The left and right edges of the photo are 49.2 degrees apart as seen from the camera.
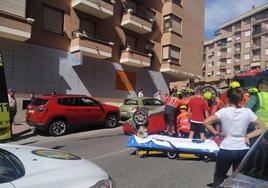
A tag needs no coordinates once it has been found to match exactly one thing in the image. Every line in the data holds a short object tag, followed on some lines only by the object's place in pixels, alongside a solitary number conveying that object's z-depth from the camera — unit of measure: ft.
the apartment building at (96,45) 52.70
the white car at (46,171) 8.54
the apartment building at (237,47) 200.87
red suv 38.06
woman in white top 11.69
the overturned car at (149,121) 31.30
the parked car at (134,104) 51.91
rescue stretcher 23.57
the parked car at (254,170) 7.00
